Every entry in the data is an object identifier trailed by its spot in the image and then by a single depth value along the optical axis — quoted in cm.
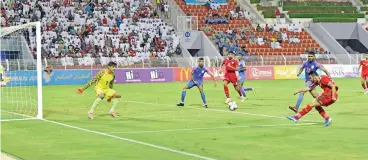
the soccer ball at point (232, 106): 2488
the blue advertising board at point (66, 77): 4622
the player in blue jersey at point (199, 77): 2633
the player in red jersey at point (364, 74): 3497
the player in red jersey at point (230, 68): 2747
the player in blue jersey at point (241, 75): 2948
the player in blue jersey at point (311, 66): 2126
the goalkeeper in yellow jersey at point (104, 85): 2181
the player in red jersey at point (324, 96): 1823
